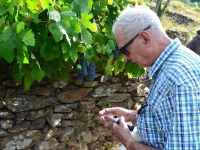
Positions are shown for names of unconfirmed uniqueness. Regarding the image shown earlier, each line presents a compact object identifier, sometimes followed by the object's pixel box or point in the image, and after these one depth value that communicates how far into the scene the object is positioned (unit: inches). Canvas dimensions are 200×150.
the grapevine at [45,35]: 64.4
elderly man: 42.5
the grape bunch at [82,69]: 84.8
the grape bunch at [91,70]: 89.6
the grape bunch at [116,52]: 94.9
